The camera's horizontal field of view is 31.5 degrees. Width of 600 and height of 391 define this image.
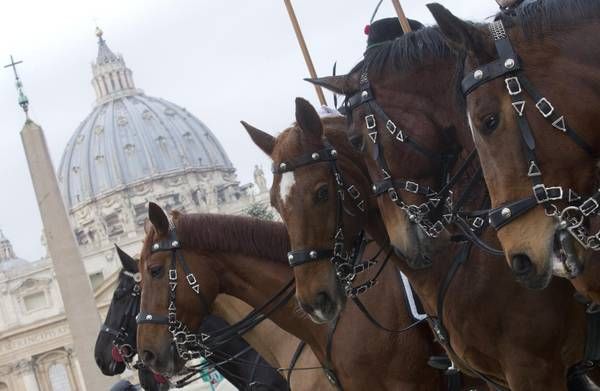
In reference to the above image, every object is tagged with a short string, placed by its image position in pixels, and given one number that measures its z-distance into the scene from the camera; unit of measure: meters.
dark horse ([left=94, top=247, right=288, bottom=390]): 7.50
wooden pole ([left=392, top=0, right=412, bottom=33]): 5.74
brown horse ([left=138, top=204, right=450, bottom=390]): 5.45
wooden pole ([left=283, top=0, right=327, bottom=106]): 10.05
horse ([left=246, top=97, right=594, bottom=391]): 4.36
